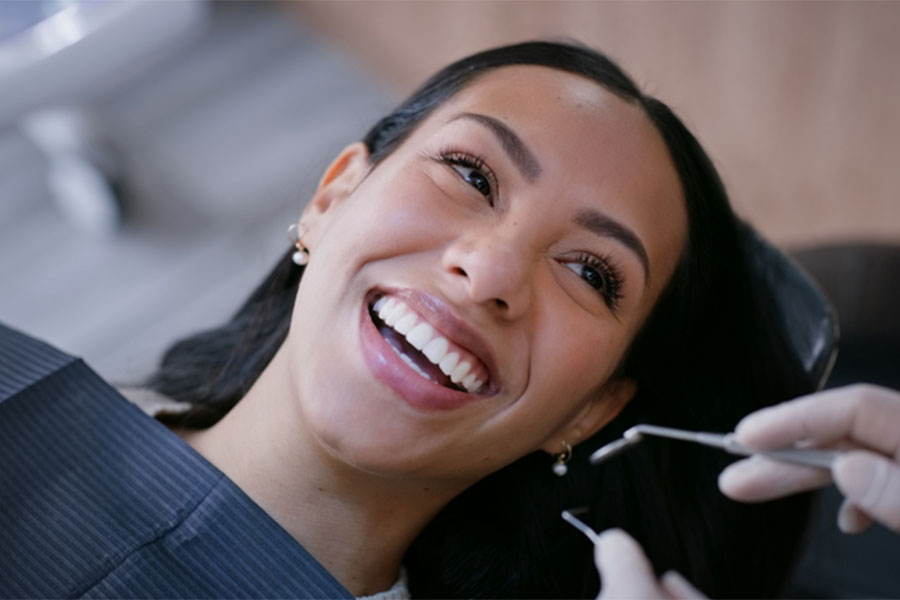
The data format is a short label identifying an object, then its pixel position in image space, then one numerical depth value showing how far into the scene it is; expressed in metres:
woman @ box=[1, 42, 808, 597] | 0.56
